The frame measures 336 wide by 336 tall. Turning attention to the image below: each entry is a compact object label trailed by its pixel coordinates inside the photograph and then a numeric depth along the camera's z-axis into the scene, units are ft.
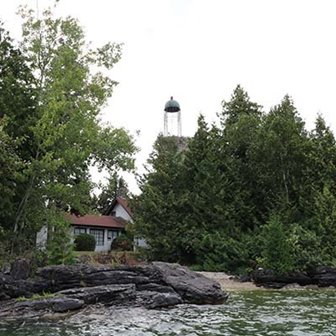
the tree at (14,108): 56.70
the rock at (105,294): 41.75
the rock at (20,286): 42.37
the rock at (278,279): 72.08
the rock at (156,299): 44.06
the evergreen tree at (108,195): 201.80
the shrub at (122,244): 131.03
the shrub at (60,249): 53.45
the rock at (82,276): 44.86
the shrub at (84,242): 119.95
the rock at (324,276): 70.69
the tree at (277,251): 73.56
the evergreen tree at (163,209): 98.89
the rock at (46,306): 38.52
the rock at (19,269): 44.37
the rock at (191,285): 48.84
